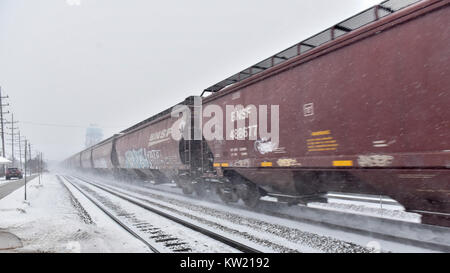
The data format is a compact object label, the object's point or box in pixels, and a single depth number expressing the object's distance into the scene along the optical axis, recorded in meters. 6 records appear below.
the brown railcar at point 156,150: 13.16
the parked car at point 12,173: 36.45
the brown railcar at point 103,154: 28.28
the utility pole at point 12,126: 56.39
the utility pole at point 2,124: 40.25
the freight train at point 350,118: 4.40
